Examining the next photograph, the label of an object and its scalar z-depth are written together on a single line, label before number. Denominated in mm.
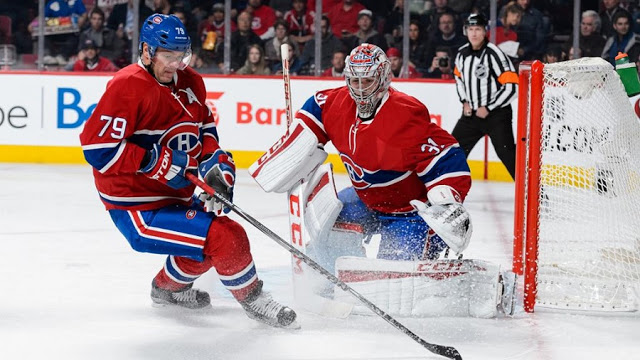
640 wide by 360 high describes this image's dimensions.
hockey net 6410
